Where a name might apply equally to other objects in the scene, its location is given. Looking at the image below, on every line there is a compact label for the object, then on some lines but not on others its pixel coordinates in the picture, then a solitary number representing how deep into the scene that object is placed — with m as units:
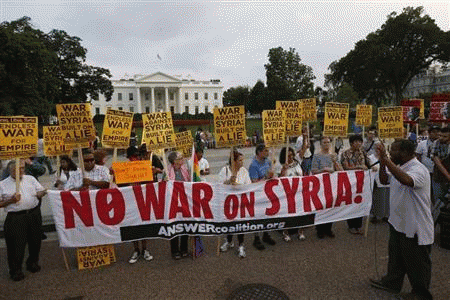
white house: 96.12
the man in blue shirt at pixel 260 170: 5.57
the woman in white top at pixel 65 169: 5.83
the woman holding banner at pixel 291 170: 5.74
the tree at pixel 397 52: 44.88
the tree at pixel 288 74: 62.41
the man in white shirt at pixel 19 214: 4.61
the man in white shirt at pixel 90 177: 5.14
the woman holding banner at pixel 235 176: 5.26
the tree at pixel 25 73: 28.97
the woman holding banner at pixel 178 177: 5.22
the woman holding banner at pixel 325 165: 5.89
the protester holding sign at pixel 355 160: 6.11
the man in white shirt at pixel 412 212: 3.46
